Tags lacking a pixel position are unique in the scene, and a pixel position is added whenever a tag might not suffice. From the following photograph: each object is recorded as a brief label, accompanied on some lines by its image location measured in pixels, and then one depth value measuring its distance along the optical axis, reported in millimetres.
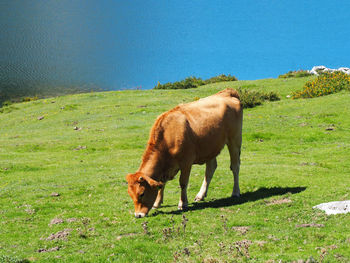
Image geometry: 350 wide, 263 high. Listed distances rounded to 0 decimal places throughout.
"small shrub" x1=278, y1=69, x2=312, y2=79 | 66938
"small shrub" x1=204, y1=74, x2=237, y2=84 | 72625
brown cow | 12211
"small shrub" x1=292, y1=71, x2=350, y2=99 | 48000
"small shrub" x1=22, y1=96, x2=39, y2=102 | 72500
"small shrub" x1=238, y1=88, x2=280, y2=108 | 44625
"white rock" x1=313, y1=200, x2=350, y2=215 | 11147
